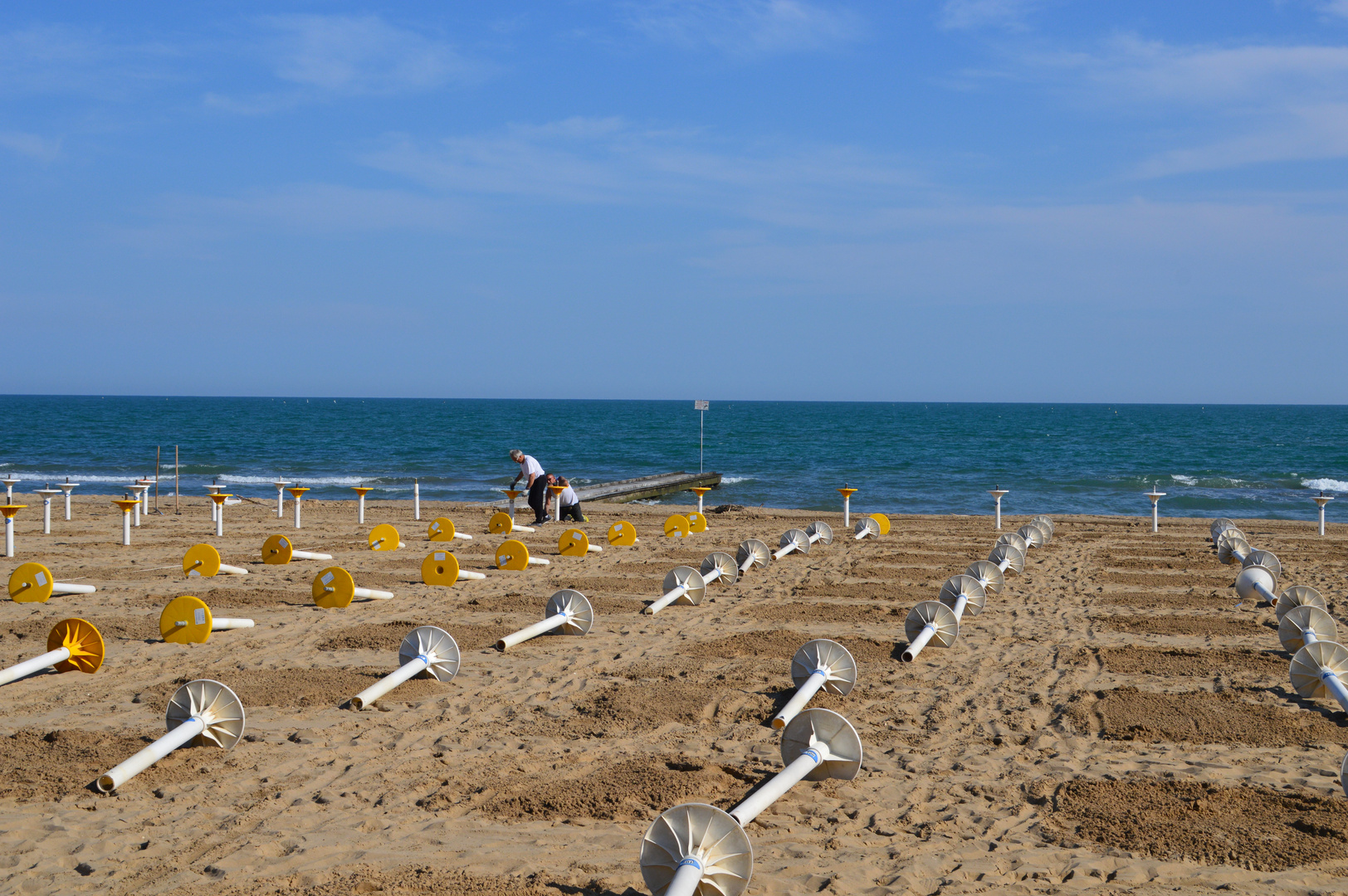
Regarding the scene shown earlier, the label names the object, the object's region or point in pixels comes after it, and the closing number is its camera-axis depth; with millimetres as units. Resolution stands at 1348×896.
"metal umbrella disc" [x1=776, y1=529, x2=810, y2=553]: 16188
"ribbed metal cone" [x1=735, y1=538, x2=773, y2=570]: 14555
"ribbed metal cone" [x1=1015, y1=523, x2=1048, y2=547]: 17438
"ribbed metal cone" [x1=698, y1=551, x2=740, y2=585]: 13273
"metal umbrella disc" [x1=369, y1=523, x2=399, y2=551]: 16047
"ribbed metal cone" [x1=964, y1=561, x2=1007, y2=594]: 12398
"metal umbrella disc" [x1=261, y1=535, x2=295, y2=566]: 14195
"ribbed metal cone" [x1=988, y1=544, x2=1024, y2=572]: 14359
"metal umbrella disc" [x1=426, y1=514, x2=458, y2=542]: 16953
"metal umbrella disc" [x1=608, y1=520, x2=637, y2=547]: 17156
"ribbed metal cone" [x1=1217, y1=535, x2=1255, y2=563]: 14821
